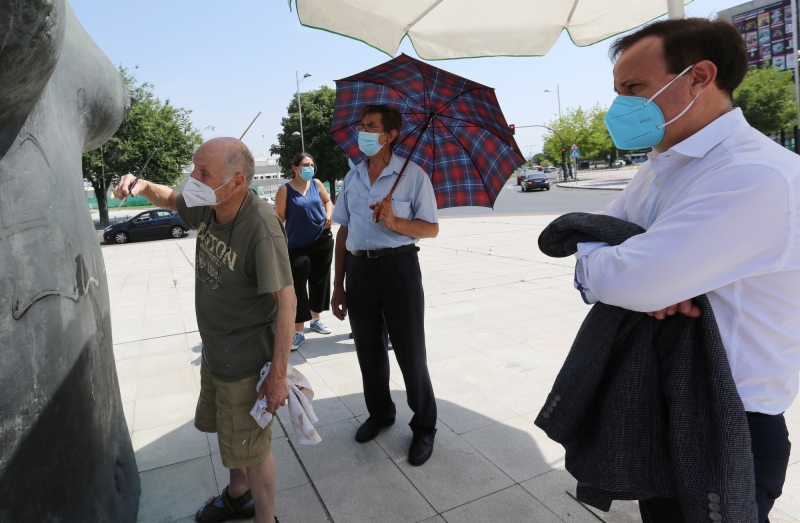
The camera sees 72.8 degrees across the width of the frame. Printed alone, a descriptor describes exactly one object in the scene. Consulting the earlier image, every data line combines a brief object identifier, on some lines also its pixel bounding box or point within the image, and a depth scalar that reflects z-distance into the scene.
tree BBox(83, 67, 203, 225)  27.20
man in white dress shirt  1.25
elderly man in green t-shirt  2.23
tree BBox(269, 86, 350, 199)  40.94
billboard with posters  63.91
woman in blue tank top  5.03
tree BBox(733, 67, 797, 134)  34.09
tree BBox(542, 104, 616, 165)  56.62
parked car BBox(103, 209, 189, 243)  22.05
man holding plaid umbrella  3.07
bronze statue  1.56
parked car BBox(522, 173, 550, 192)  37.94
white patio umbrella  3.27
